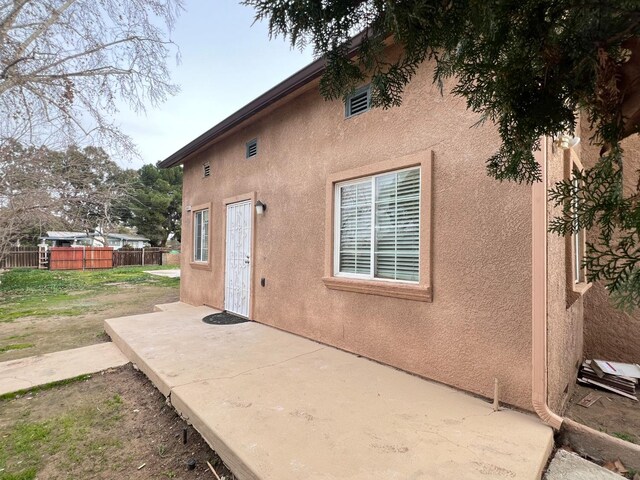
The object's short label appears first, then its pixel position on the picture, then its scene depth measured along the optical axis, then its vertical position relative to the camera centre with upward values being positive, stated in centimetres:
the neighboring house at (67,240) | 3030 +9
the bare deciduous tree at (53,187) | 730 +137
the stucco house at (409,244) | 307 +1
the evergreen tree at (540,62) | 100 +63
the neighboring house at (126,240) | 3578 +17
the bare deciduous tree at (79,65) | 597 +359
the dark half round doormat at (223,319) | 629 -158
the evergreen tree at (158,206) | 3181 +364
